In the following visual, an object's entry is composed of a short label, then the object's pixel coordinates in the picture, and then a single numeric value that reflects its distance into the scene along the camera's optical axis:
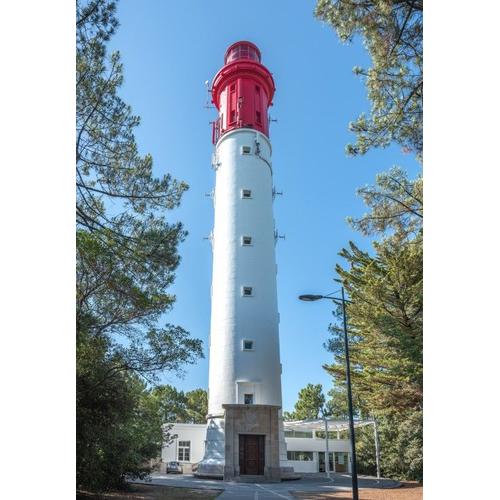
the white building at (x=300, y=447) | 21.17
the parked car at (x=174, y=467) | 18.92
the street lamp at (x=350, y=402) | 7.46
